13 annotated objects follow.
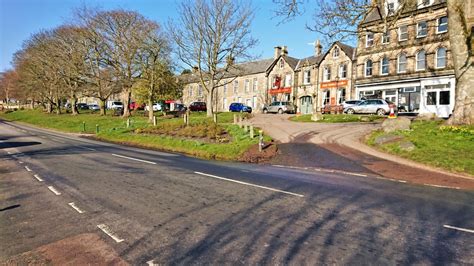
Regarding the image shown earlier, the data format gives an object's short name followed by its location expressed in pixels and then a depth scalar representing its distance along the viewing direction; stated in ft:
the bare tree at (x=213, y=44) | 108.87
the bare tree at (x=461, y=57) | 48.03
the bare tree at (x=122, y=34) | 118.93
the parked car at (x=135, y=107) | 213.25
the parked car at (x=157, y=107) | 207.32
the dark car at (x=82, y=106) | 247.87
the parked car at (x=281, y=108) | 140.97
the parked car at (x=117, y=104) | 223.51
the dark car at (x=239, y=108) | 157.03
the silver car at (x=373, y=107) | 97.96
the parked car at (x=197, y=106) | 171.98
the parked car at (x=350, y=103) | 106.75
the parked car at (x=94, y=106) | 256.52
